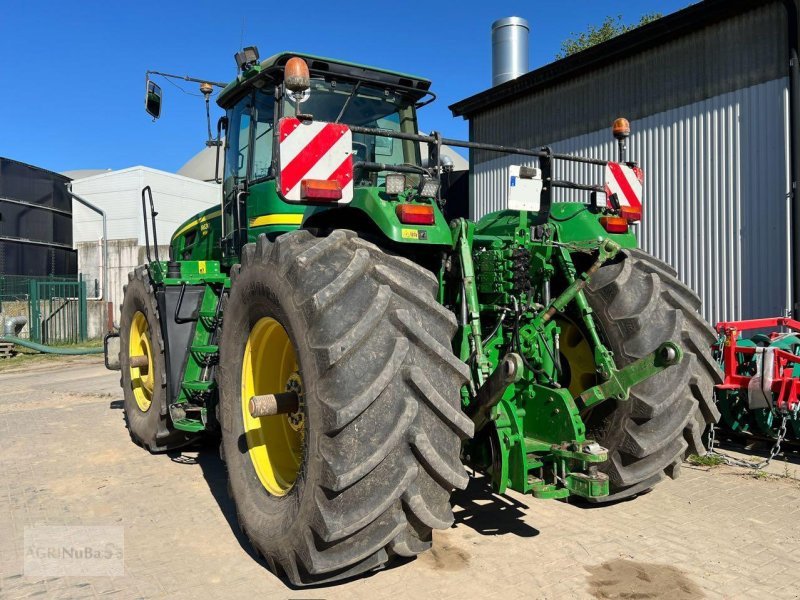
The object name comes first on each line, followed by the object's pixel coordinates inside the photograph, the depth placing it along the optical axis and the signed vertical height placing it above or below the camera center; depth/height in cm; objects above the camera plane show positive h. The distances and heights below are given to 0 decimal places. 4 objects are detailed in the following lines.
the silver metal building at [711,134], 762 +196
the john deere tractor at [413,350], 261 -31
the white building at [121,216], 2194 +271
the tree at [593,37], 2741 +1057
